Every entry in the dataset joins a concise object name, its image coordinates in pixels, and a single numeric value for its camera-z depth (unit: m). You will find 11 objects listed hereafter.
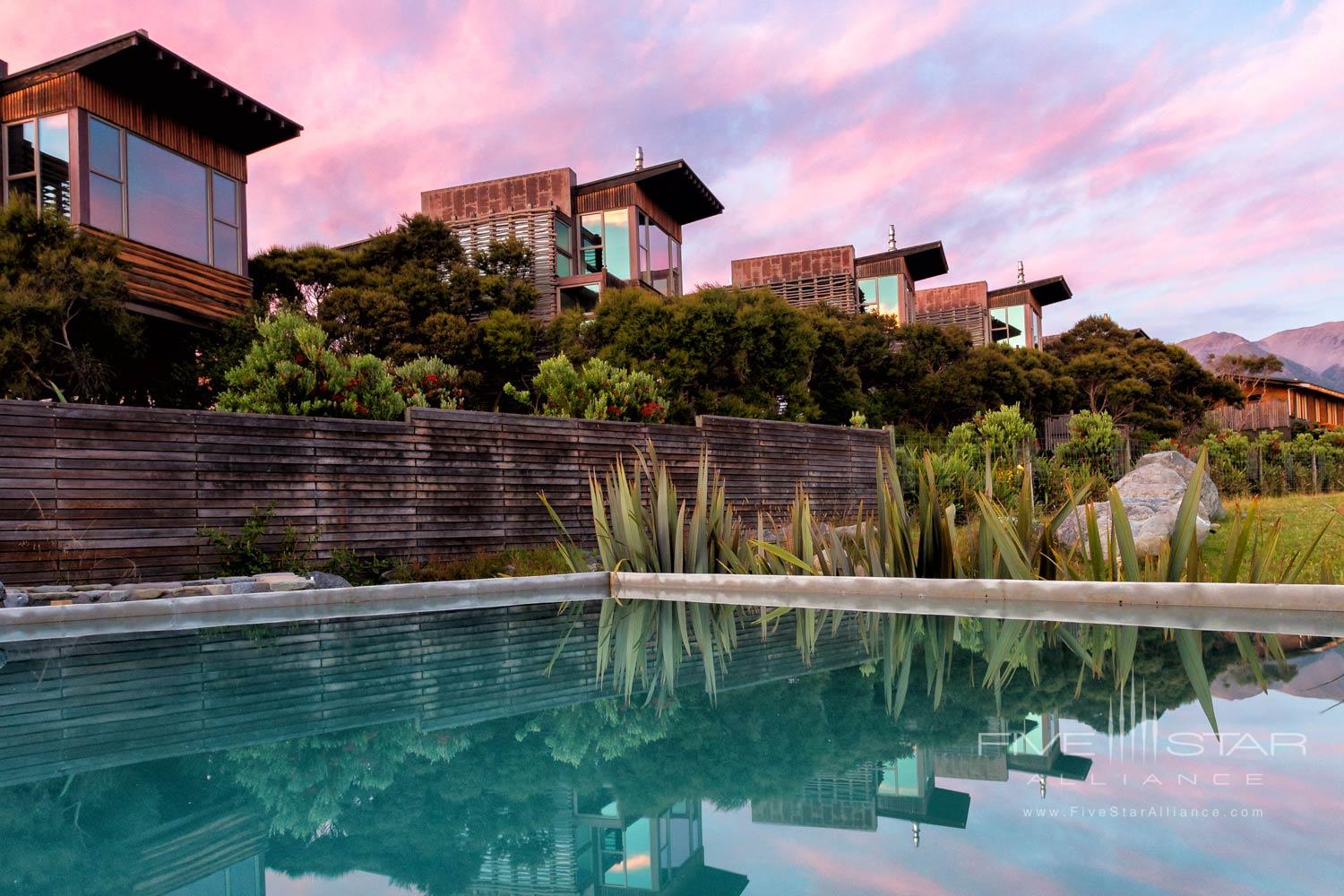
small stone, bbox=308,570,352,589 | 7.78
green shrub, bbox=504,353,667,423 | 12.01
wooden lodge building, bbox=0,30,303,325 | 13.65
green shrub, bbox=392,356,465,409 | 10.73
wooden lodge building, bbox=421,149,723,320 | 23.89
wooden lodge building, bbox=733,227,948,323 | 30.77
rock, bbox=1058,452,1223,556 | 10.24
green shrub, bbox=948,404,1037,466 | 16.84
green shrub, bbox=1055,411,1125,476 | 17.69
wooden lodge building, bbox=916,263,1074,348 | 37.91
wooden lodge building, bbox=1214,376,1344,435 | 36.53
